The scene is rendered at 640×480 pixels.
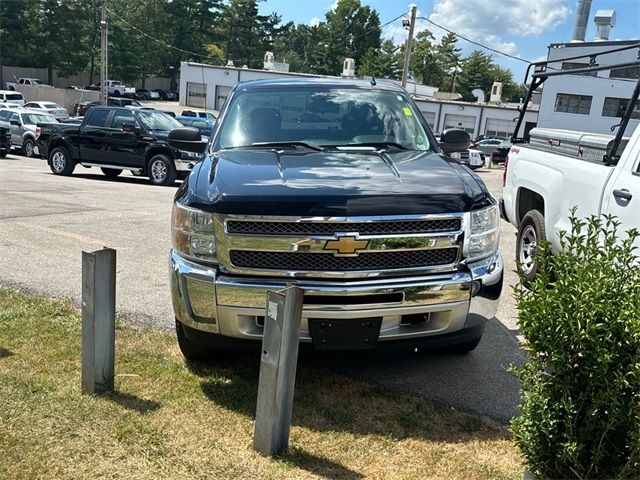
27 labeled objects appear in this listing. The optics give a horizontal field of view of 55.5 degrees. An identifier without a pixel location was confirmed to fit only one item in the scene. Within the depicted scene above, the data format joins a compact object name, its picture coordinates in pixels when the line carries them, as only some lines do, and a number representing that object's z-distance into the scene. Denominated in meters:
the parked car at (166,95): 76.72
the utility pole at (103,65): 36.13
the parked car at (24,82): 55.20
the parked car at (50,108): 36.59
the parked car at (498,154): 34.34
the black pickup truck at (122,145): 15.12
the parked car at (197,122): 24.85
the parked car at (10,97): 41.07
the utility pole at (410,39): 31.18
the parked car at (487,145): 39.73
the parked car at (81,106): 46.87
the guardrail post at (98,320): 3.37
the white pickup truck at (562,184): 4.71
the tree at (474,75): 92.88
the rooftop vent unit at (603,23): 37.62
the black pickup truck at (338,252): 3.31
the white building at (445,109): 55.59
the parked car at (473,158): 24.08
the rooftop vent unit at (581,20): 44.12
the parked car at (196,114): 36.16
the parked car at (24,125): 22.53
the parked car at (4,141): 21.14
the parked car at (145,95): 70.44
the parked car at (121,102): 43.55
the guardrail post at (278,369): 2.86
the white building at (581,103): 42.03
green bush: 2.32
